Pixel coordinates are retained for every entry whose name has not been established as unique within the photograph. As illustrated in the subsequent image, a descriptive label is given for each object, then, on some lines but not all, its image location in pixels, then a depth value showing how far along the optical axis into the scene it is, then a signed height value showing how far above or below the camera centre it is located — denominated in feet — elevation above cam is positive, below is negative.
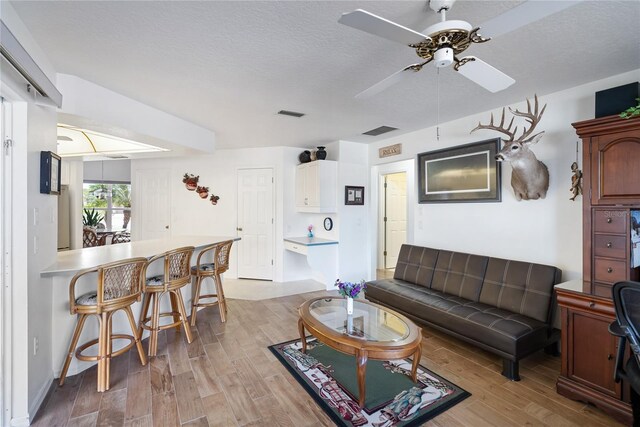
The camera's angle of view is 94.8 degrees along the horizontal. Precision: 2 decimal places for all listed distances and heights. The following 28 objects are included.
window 24.00 +0.76
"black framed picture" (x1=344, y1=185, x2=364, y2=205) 16.25 +0.91
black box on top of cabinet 7.18 +2.81
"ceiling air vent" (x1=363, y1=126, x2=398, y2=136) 13.48 +3.85
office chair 4.85 -1.90
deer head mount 8.84 +1.39
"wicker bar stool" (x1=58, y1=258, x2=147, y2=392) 7.16 -2.26
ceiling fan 4.04 +2.78
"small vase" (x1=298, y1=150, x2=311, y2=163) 17.25 +3.24
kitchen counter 7.31 -1.29
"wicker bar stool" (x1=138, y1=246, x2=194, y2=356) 8.98 -2.35
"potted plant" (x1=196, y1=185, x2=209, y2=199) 18.28 +1.29
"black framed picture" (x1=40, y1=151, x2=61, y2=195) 6.77 +0.95
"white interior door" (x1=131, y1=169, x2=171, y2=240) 18.76 +0.50
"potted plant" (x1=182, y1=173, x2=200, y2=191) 18.28 +1.92
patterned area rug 6.37 -4.39
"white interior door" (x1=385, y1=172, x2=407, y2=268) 21.06 -0.27
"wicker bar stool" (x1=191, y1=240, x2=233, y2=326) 11.10 -2.33
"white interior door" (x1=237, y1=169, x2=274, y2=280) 17.72 -0.70
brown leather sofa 7.84 -3.01
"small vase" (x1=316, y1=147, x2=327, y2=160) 16.29 +3.20
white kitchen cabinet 15.58 +1.38
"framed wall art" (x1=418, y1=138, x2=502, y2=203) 10.79 +1.50
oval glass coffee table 6.53 -3.03
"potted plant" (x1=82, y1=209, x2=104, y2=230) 21.53 -0.51
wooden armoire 6.52 -1.19
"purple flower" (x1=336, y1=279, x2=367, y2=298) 8.21 -2.18
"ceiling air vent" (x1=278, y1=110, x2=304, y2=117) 11.21 +3.81
